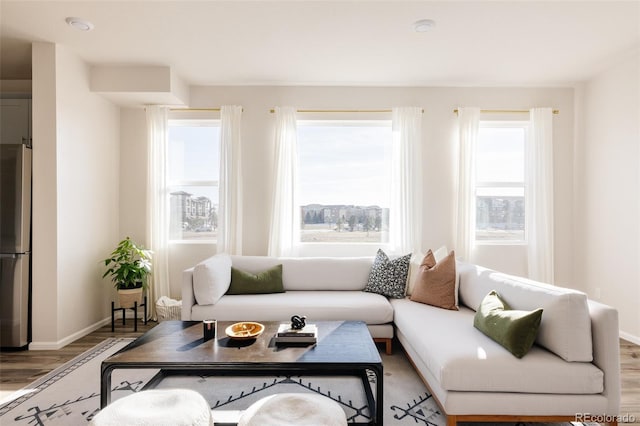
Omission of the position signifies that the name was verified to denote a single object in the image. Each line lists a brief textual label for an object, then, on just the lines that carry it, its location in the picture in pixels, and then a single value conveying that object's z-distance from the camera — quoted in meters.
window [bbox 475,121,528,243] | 4.30
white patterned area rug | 2.08
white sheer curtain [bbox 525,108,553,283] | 4.08
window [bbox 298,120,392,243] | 4.34
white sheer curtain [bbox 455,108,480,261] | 4.12
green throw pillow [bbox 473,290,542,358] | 1.92
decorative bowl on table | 2.14
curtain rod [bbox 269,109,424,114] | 4.22
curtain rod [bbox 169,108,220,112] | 4.23
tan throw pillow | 2.99
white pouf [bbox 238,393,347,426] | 1.42
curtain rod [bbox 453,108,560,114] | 4.20
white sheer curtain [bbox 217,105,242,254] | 4.16
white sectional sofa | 1.83
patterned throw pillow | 3.35
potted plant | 3.74
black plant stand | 3.72
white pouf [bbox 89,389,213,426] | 1.42
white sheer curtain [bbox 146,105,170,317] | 4.13
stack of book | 2.10
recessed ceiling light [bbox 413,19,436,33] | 2.85
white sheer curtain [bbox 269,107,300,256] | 4.12
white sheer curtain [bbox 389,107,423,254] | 4.12
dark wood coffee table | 1.84
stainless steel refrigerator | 3.14
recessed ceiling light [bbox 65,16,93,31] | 2.86
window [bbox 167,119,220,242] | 4.34
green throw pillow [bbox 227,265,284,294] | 3.36
